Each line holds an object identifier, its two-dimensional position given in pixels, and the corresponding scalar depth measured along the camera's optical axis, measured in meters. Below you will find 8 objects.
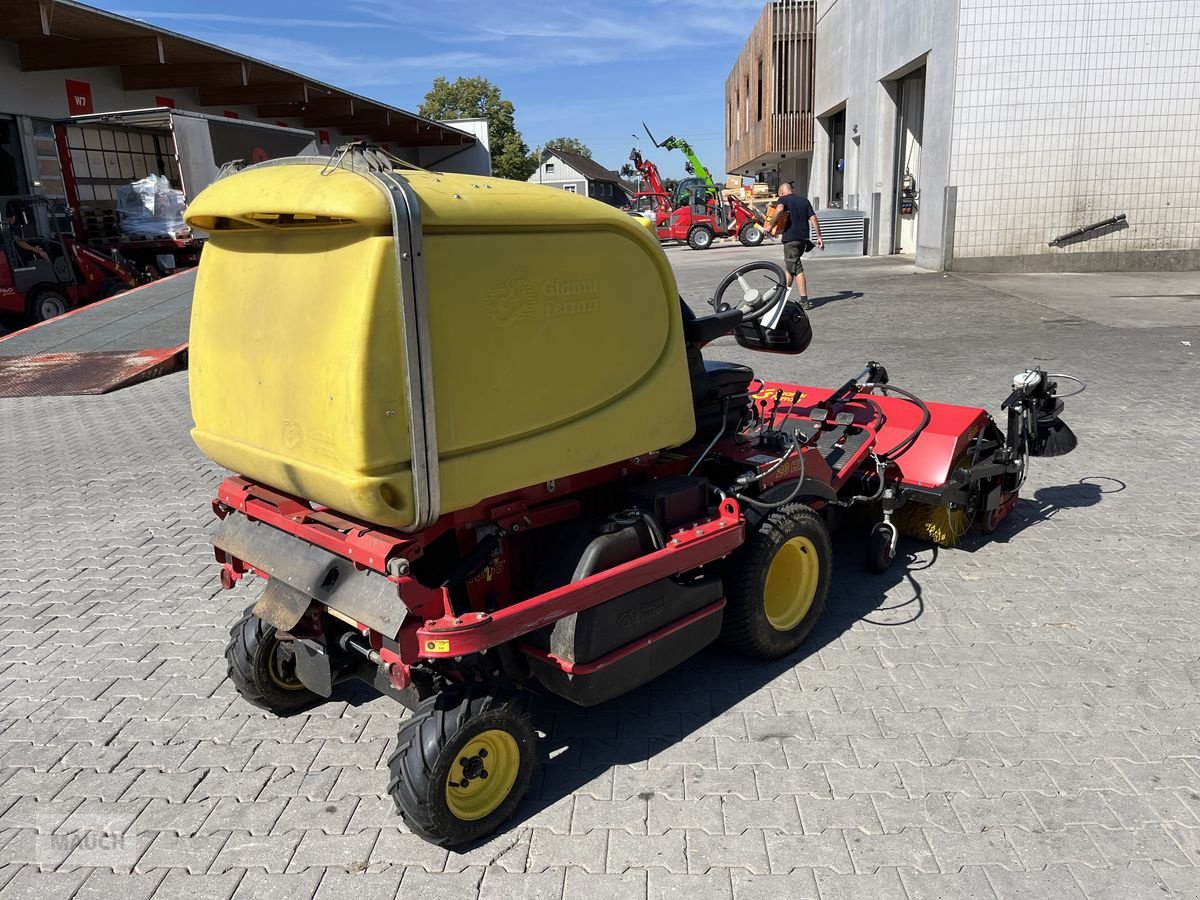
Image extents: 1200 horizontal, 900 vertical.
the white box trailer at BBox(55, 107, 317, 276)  16.92
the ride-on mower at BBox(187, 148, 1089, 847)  2.59
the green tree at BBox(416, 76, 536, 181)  54.66
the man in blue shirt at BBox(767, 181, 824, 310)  13.46
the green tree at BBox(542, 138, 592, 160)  94.97
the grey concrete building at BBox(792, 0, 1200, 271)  15.19
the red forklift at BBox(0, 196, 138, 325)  14.04
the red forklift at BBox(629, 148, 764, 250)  27.97
